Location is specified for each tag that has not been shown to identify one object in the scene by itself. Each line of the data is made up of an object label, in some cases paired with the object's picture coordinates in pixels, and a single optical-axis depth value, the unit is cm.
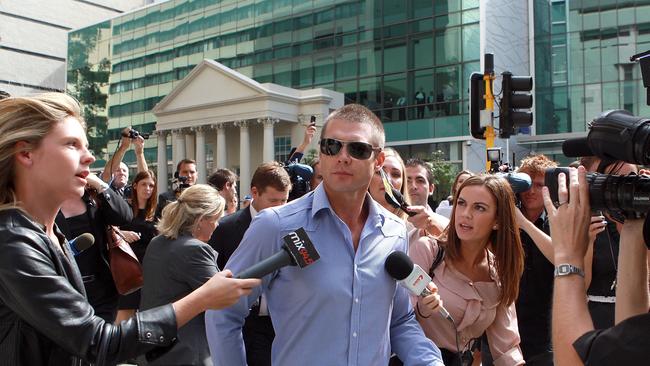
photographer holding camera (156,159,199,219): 842
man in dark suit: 539
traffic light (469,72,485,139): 978
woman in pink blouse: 369
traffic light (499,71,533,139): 907
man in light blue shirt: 260
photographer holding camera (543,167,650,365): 209
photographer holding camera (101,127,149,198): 654
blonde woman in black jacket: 200
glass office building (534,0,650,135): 3603
